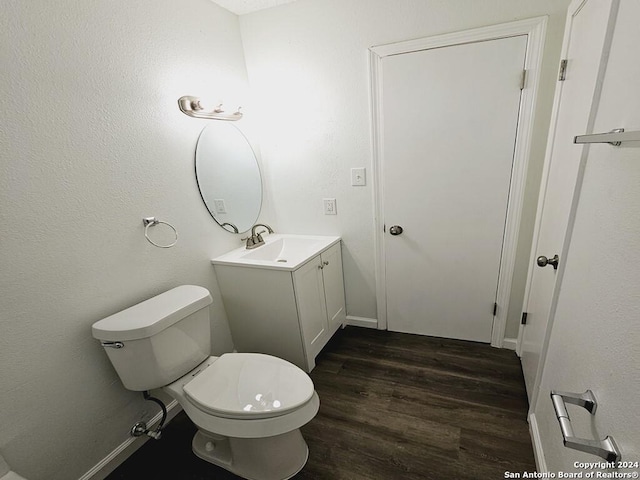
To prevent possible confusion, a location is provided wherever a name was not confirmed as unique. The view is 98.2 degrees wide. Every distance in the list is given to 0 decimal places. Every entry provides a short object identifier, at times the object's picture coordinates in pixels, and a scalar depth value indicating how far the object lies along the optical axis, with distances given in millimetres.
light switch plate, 1893
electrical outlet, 2031
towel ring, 1389
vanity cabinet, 1642
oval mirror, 1707
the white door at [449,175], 1522
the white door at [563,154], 920
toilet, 1106
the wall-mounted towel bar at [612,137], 539
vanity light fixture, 1518
